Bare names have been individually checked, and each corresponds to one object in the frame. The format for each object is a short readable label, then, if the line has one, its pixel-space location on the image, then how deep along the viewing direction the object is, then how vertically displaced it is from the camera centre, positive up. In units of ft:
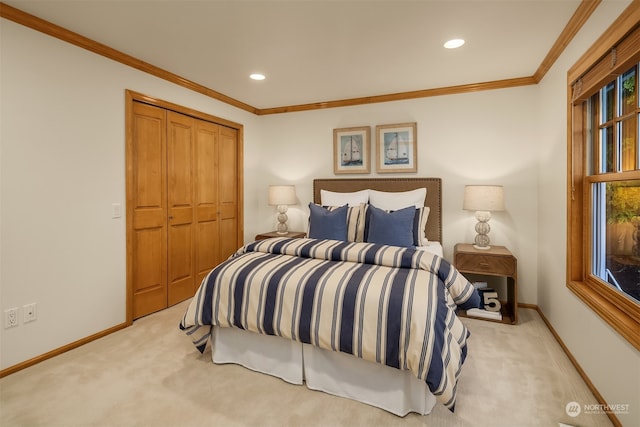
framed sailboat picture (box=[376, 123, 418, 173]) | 12.48 +2.49
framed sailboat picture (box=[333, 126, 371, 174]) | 13.26 +2.57
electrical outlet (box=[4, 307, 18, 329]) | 6.95 -2.28
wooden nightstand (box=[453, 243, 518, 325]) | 9.63 -1.71
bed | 5.39 -2.05
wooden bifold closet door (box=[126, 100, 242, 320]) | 9.88 +0.37
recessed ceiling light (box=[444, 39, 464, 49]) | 8.30 +4.38
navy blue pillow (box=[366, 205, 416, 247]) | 10.03 -0.53
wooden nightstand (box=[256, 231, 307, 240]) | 13.41 -1.00
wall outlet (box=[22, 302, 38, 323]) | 7.25 -2.27
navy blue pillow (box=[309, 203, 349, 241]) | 10.86 -0.45
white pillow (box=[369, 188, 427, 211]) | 11.48 +0.40
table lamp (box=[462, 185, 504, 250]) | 10.21 +0.21
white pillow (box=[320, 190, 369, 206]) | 12.23 +0.51
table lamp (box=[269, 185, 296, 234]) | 13.74 +0.62
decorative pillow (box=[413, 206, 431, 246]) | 10.54 -0.57
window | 5.48 +0.56
